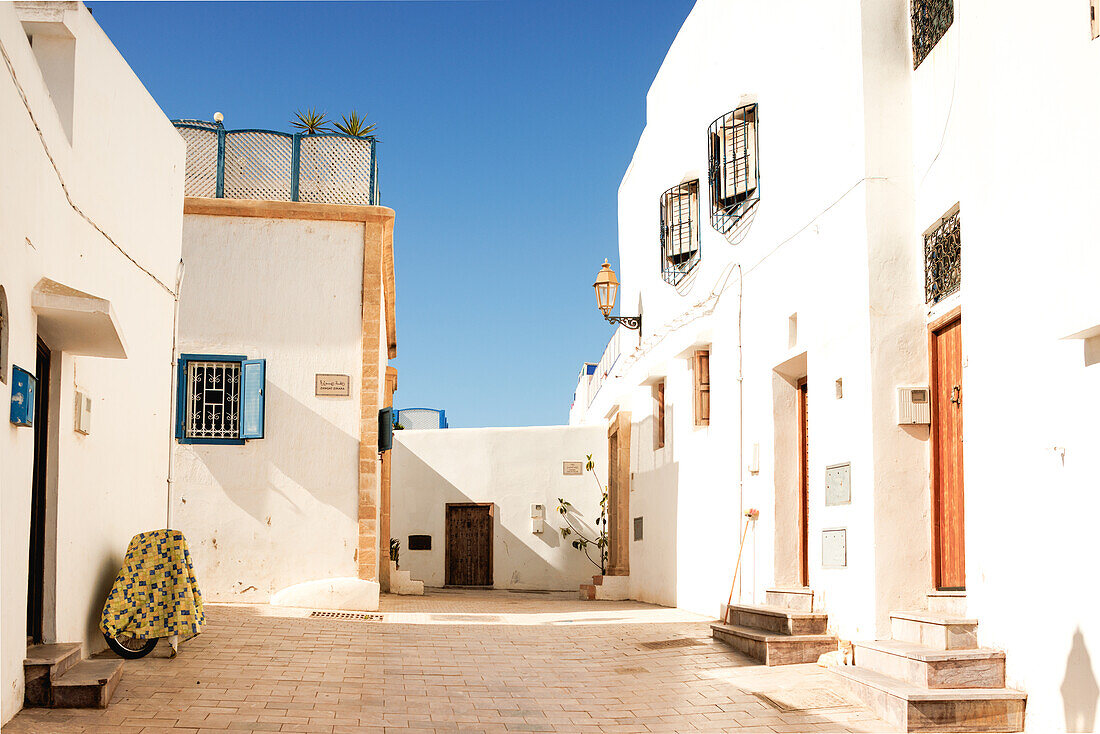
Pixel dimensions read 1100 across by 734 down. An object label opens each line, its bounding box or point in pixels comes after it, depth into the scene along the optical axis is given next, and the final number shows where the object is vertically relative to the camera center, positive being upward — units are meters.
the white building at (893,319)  5.44 +1.01
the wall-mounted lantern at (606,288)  15.30 +2.48
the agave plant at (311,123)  13.61 +4.67
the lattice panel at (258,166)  12.84 +3.57
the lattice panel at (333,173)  12.95 +3.52
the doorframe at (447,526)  20.55 -1.29
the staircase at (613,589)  15.62 -1.91
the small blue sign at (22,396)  5.45 +0.32
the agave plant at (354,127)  15.28 +4.82
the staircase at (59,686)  5.72 -1.24
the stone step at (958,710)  5.63 -1.33
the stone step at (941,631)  6.36 -1.05
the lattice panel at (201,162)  12.80 +3.59
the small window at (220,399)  12.35 +0.70
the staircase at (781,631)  7.85 -1.34
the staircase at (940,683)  5.64 -1.26
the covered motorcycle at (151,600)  7.30 -0.99
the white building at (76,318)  5.47 +0.84
